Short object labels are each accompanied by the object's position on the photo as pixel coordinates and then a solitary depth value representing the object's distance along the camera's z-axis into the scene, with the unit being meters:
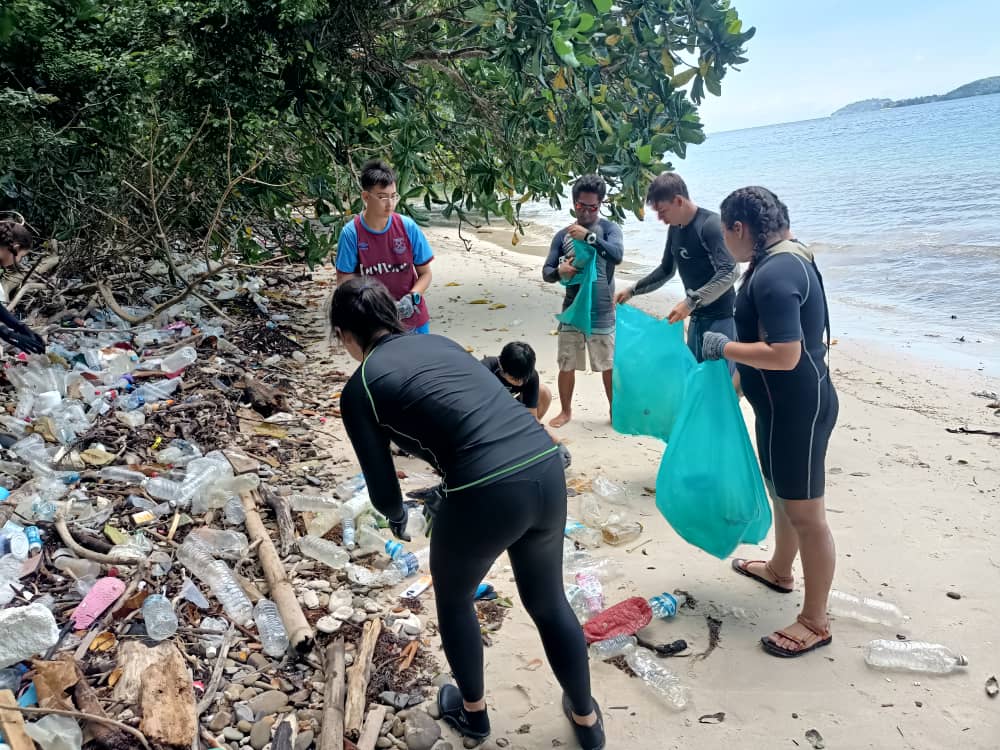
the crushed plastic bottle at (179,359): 5.23
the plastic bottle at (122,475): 3.70
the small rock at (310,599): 3.03
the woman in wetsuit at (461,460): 1.98
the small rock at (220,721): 2.38
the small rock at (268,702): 2.47
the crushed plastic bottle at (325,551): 3.36
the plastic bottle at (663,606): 3.05
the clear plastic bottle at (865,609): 2.99
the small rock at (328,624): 2.87
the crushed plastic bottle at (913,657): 2.70
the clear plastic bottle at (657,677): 2.62
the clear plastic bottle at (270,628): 2.74
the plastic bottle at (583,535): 3.63
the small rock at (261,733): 2.36
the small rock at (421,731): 2.41
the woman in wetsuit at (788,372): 2.55
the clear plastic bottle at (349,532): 3.50
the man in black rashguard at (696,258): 3.90
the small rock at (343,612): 2.97
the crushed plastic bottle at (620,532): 3.65
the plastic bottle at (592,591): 3.13
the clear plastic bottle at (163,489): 3.61
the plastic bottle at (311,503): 3.78
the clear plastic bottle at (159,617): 2.69
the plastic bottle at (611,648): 2.85
